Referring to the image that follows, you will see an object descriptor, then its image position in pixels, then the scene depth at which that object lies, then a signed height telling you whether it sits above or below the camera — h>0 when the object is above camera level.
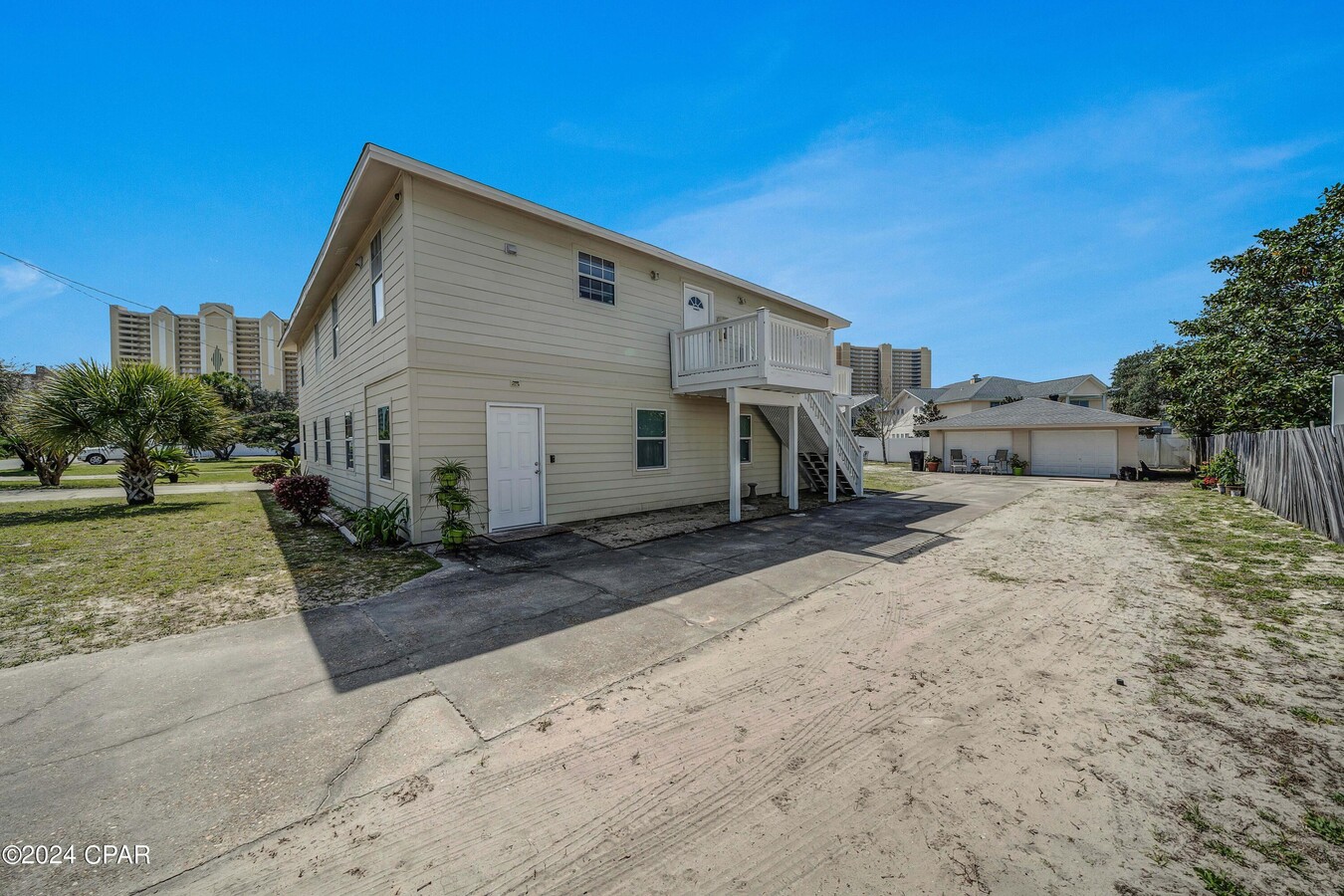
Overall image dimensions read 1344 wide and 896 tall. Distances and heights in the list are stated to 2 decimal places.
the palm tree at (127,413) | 10.09 +0.74
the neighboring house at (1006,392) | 31.89 +2.88
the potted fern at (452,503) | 7.01 -0.87
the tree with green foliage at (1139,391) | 29.78 +2.81
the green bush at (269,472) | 16.67 -0.92
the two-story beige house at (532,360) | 7.44 +1.49
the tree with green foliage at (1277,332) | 13.28 +2.96
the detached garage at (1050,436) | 20.06 -0.07
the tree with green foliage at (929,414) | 33.74 +1.53
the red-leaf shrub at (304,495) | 8.97 -0.92
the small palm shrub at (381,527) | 7.26 -1.23
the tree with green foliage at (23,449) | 15.01 -0.03
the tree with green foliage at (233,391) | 35.28 +4.04
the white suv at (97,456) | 28.20 -0.51
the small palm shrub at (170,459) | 11.51 -0.32
